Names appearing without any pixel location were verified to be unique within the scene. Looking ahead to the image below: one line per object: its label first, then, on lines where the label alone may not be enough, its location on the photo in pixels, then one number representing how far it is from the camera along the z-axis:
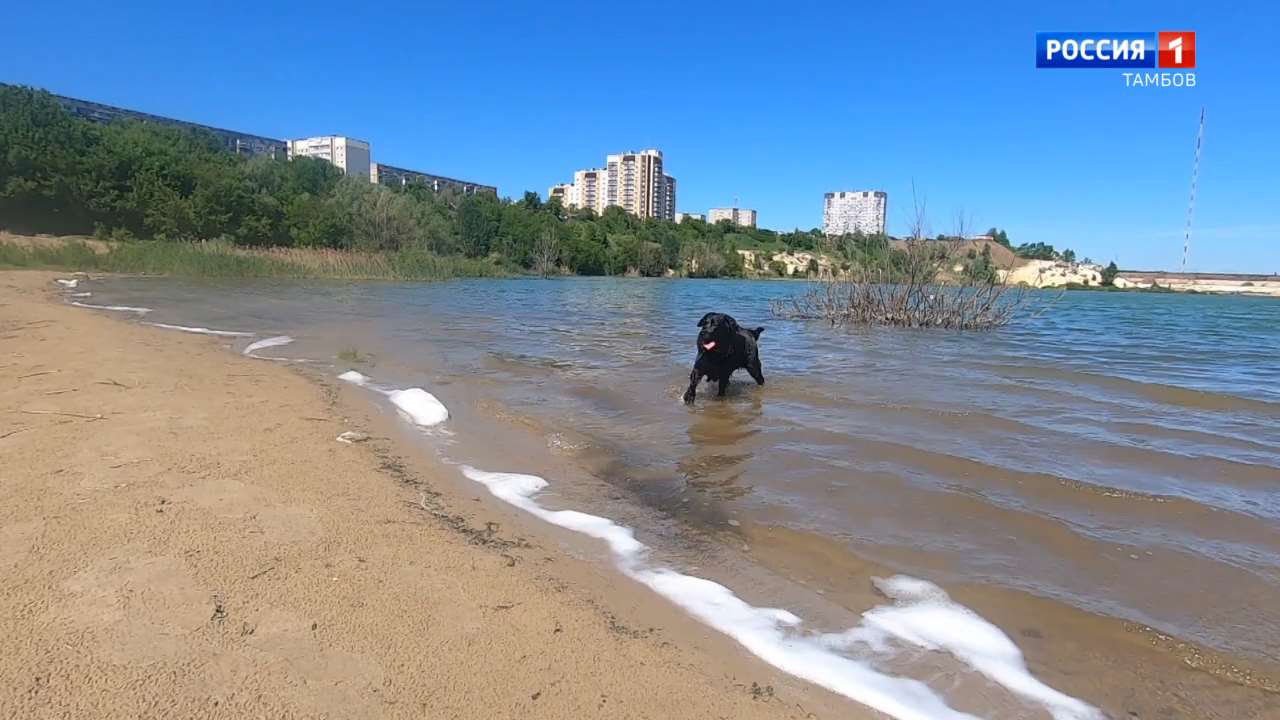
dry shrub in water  20.09
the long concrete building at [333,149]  125.81
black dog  7.93
